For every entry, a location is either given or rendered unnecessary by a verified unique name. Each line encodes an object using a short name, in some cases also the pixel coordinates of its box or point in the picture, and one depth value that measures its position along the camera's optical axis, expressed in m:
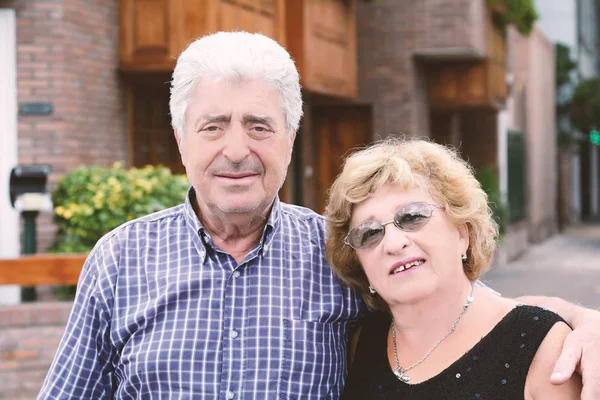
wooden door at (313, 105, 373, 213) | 15.20
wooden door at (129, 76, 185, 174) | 10.12
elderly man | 2.60
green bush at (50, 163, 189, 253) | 7.45
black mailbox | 7.32
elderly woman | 2.60
